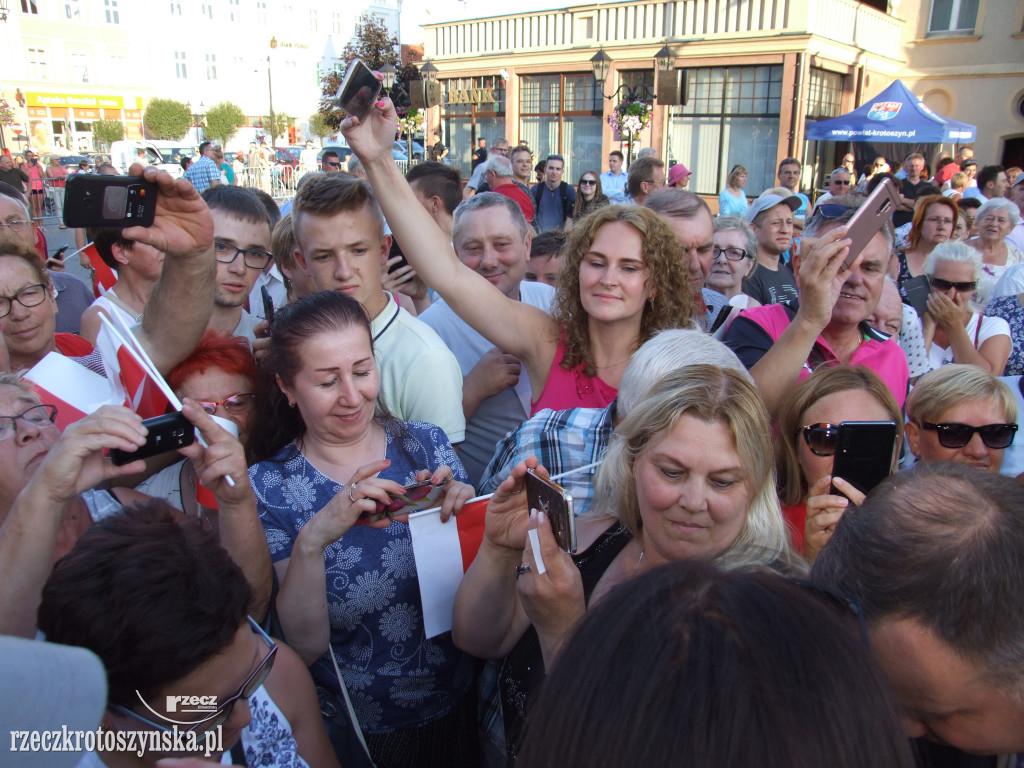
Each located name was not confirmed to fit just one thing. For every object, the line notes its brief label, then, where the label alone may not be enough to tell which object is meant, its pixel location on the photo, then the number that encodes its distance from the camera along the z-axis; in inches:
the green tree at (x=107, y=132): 1457.9
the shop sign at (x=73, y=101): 1516.6
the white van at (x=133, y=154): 976.3
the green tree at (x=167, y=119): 1563.7
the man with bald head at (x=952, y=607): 38.3
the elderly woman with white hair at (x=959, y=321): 129.9
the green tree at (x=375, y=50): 1245.7
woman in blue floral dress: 64.7
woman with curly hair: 87.6
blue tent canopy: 526.3
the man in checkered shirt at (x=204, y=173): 426.6
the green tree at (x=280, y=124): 1616.5
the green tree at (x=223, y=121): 1610.5
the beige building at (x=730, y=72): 652.7
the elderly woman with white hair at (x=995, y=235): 216.7
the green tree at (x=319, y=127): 1583.4
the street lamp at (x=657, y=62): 506.6
